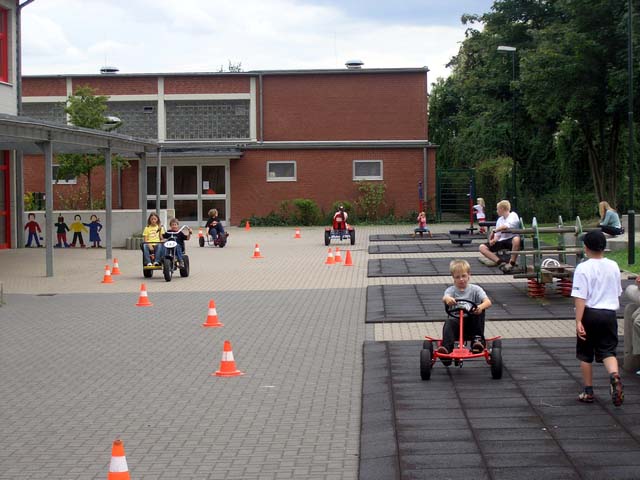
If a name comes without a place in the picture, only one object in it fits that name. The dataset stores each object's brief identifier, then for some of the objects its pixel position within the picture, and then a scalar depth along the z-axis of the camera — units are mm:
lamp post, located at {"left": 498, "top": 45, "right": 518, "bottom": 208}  38369
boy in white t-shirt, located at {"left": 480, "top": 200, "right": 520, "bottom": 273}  18228
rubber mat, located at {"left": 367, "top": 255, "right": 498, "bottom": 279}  21875
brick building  45156
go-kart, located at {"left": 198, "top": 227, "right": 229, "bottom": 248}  31953
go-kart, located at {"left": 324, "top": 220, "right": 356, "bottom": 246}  31469
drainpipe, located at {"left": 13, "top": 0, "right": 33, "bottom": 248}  29967
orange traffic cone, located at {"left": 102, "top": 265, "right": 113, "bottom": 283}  21203
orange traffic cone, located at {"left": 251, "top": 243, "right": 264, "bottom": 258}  27575
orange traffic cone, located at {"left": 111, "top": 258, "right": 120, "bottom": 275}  22995
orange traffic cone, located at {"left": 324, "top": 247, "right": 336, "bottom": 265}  25203
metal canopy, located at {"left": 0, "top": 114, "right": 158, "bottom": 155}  20531
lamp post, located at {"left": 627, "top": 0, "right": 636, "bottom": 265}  22281
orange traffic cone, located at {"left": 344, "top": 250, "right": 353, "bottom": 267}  24728
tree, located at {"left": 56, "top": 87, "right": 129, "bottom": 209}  39688
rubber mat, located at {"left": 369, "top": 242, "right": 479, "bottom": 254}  28906
